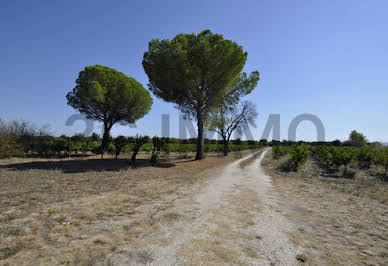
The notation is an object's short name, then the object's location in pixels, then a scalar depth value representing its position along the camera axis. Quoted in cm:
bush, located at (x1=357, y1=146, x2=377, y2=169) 1366
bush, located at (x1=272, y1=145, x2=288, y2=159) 2492
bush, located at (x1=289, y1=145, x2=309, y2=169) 1244
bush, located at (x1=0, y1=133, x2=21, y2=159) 1333
